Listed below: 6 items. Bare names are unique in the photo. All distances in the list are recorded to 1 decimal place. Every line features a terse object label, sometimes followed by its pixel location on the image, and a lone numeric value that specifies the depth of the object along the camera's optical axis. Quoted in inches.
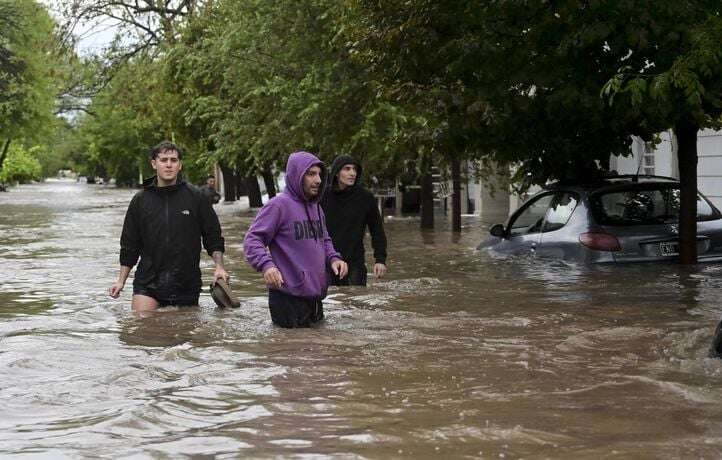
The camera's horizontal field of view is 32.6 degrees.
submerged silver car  514.3
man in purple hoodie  345.7
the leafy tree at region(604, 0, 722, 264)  448.5
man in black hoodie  425.7
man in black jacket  392.5
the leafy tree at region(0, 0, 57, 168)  1989.4
